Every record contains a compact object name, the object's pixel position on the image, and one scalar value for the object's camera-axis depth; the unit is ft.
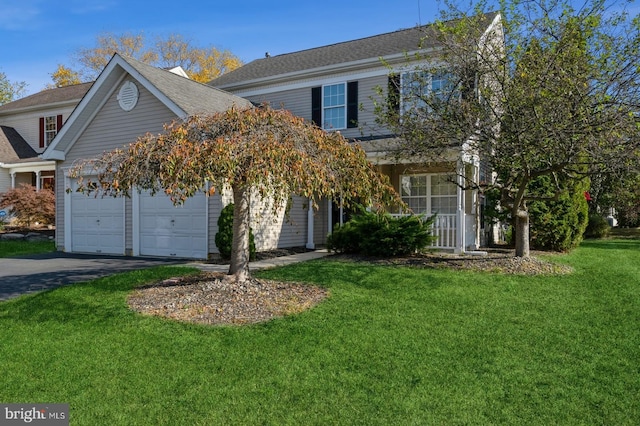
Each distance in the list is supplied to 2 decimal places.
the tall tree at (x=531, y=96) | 26.86
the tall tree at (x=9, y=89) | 125.08
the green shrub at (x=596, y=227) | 68.95
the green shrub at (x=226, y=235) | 36.63
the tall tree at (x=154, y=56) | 116.78
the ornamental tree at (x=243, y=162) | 19.12
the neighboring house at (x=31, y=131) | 75.37
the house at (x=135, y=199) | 40.24
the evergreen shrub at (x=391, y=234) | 36.37
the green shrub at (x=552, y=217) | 41.29
